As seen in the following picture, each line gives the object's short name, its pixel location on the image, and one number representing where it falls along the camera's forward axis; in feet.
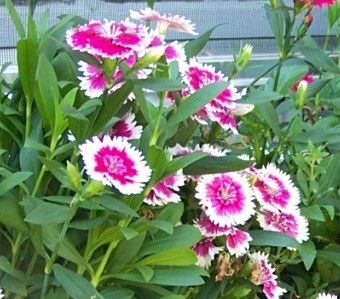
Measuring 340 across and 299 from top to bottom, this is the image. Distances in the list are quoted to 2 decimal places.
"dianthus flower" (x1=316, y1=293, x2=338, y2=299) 2.83
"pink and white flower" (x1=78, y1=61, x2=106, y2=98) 2.27
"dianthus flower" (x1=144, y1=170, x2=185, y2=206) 2.38
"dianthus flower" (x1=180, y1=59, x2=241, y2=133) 2.52
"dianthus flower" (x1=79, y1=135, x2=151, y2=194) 2.00
